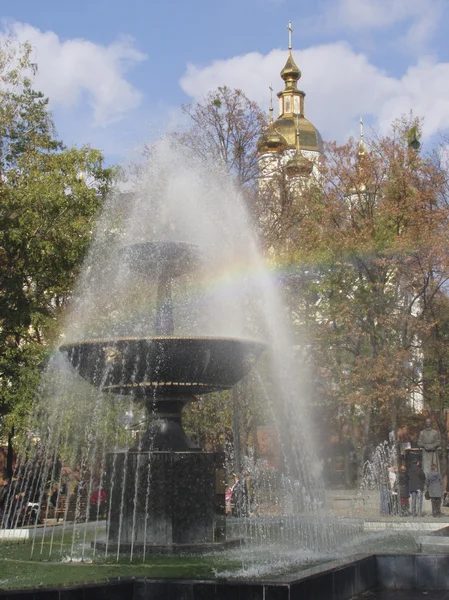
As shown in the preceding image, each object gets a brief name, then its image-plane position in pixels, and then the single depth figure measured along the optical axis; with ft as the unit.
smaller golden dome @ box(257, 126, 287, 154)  95.50
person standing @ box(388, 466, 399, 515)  63.98
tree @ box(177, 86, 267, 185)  93.04
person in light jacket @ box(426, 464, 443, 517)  58.29
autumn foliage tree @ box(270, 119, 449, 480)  79.00
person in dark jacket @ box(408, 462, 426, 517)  61.52
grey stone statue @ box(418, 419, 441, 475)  62.44
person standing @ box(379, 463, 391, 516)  63.21
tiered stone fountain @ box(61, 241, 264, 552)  30.42
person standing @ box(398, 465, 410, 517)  63.77
